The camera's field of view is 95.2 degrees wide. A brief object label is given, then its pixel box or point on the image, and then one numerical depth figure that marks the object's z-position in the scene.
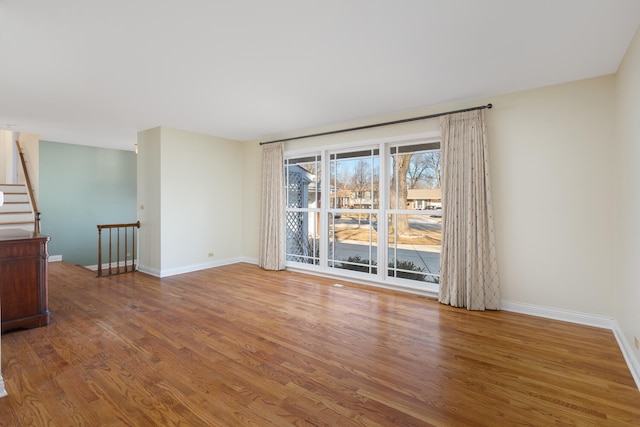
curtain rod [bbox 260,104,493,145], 3.48
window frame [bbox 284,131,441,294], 4.11
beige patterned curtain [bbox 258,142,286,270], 5.39
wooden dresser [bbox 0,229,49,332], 2.77
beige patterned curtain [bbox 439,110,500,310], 3.43
